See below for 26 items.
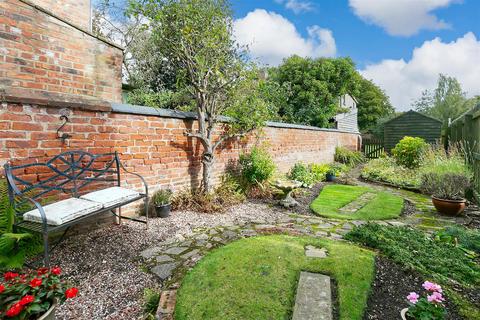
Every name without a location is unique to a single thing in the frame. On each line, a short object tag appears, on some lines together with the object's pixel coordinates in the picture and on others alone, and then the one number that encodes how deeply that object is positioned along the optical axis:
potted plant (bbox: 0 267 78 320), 1.30
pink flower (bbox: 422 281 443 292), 1.60
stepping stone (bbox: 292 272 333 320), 1.74
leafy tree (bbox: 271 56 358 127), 15.43
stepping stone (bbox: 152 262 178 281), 2.40
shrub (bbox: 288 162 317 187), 7.70
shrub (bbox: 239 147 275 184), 6.03
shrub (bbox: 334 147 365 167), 12.91
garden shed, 15.08
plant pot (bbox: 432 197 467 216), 4.82
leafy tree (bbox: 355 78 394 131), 30.98
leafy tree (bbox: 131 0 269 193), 4.60
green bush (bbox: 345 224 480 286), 2.47
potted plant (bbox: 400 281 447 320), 1.55
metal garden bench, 2.40
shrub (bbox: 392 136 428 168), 9.99
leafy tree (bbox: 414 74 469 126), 28.86
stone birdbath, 5.32
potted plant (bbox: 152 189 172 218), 4.14
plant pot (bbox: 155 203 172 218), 4.13
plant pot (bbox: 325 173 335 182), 8.80
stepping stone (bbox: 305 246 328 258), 2.61
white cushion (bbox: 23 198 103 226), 2.35
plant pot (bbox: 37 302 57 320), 1.35
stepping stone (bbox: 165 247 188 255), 2.89
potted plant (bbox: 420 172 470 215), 4.84
